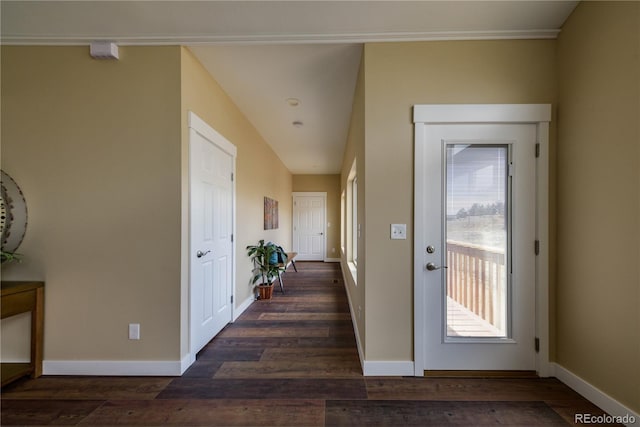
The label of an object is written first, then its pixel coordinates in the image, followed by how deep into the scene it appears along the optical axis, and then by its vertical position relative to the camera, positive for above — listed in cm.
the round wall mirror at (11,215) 191 +0
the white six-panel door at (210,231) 222 -15
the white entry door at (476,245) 198 -21
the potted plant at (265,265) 390 -74
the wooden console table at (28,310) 179 -70
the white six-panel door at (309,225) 768 -25
